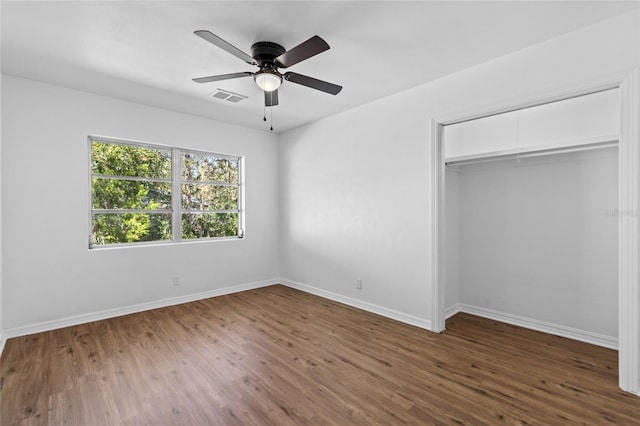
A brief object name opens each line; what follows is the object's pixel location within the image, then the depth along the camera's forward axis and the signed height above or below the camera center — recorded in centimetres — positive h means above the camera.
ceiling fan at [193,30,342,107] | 237 +121
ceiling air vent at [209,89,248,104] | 363 +144
